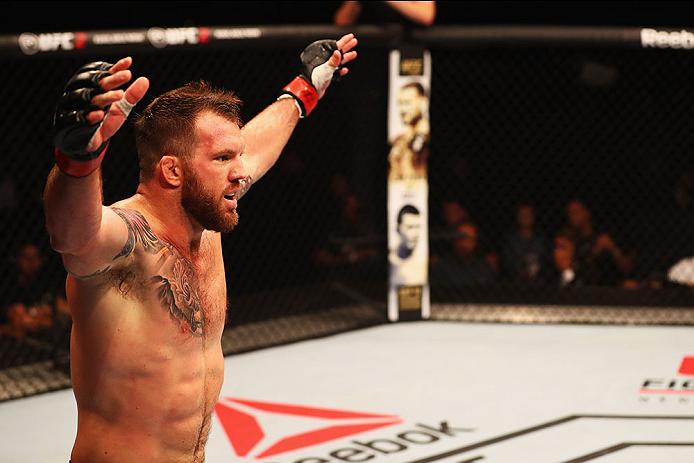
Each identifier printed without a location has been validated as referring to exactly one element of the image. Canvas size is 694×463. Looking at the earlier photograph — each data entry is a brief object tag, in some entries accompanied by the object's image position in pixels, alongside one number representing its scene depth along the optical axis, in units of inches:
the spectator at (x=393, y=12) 324.5
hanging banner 337.6
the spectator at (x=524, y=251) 406.2
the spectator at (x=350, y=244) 388.8
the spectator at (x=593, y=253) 406.5
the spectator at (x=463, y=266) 386.2
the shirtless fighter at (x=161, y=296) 126.9
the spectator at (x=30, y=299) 316.4
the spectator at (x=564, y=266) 404.7
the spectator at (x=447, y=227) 394.9
